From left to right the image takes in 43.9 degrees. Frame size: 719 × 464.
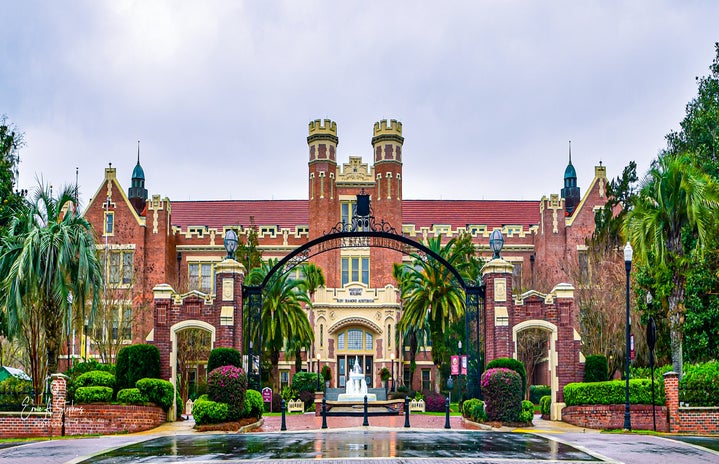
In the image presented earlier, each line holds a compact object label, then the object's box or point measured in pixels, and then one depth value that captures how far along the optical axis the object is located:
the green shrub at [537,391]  46.47
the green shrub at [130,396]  27.72
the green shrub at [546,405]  32.69
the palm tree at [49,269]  27.03
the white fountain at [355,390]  40.78
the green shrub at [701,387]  26.20
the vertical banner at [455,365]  31.36
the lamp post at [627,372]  26.20
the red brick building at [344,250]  53.91
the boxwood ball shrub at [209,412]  26.45
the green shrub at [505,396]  27.48
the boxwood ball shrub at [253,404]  29.02
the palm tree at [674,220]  29.06
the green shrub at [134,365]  29.41
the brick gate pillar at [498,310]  30.39
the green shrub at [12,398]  26.14
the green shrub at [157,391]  28.56
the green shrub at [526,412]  27.55
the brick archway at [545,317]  30.72
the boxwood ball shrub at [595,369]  30.91
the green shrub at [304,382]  46.00
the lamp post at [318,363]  46.07
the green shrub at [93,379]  27.86
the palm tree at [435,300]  40.53
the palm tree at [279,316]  41.38
